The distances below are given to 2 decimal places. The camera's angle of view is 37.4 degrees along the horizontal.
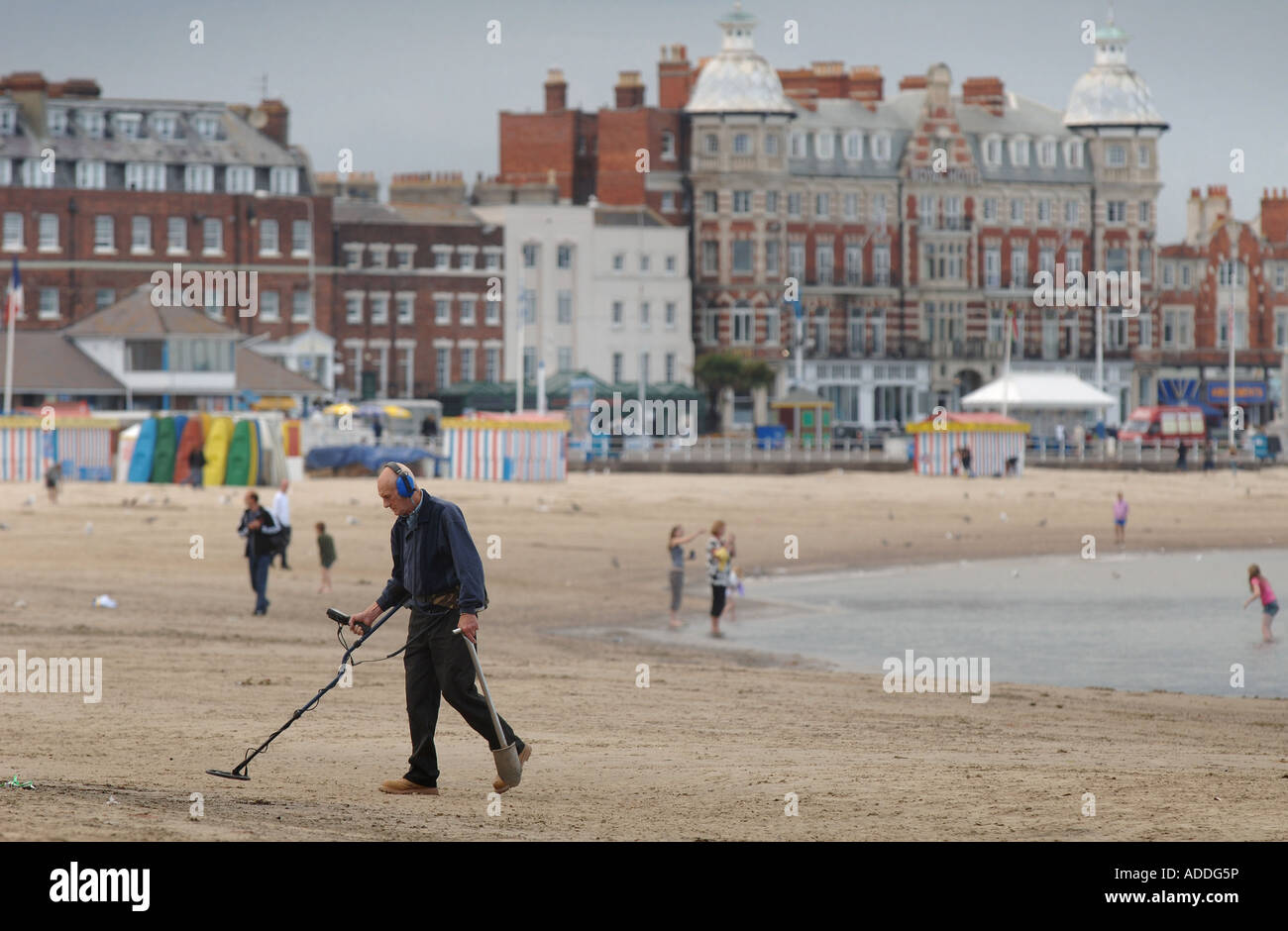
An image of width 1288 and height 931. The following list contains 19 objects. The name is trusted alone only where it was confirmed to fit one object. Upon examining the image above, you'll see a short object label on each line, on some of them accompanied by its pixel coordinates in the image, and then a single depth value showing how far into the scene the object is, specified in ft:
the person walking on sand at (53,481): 130.52
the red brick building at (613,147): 283.18
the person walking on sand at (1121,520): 134.51
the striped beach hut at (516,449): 171.01
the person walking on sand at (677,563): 87.15
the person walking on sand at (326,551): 88.09
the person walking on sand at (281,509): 87.25
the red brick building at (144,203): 248.93
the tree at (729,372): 269.64
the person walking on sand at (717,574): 82.99
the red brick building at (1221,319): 304.91
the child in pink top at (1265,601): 81.35
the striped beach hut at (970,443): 197.67
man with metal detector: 33.60
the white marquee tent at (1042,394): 223.30
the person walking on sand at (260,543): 75.92
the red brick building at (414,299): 261.44
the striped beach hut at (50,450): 159.94
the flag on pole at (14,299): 174.60
